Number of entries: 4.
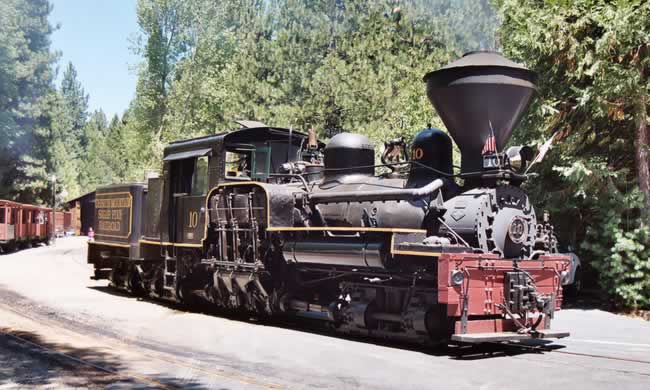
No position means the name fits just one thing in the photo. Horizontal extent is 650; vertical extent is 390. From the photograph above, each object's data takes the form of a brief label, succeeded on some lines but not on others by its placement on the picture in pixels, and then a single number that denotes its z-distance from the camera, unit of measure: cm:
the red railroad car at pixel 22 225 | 3144
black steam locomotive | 863
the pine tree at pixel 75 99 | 9581
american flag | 886
